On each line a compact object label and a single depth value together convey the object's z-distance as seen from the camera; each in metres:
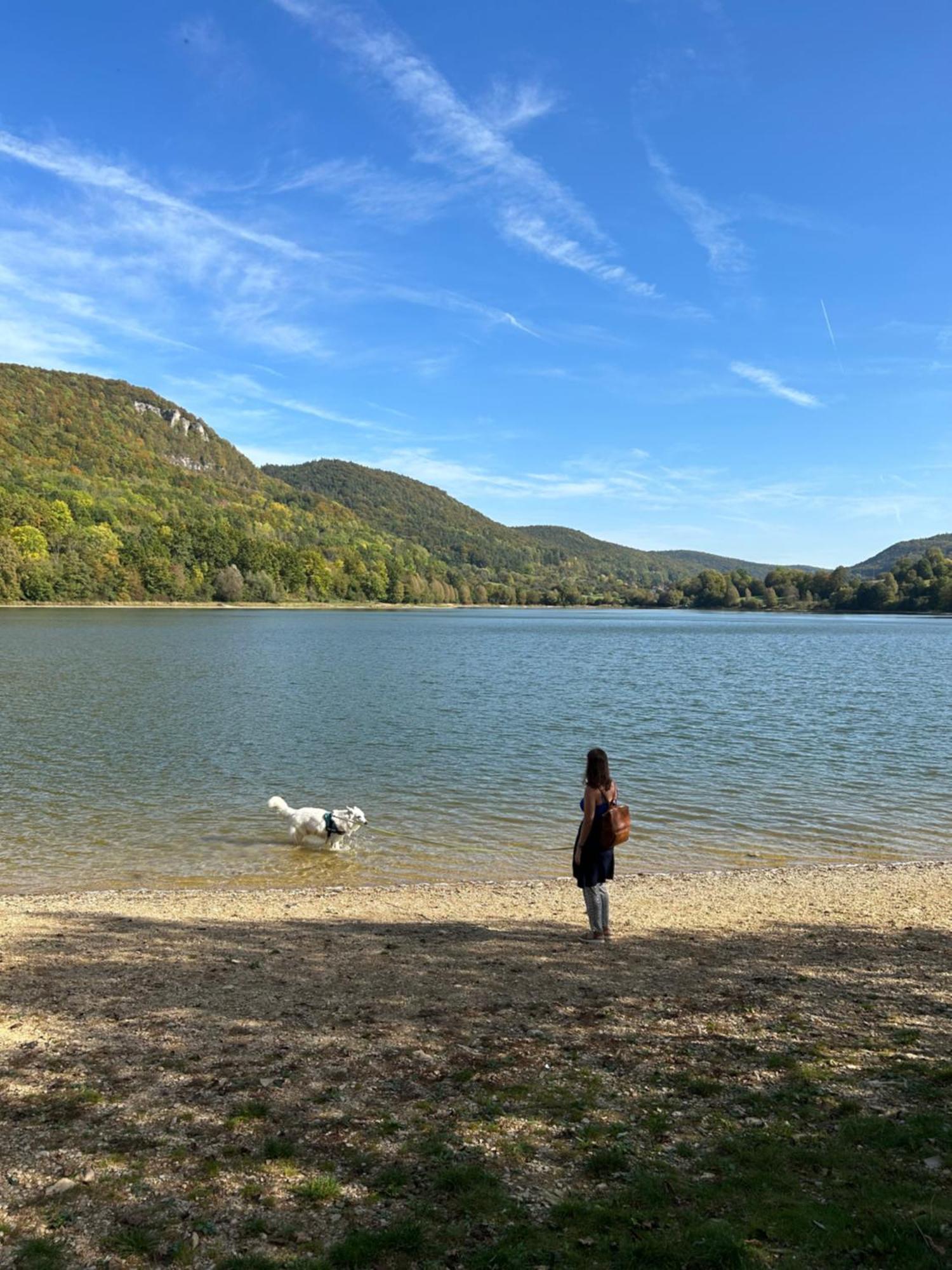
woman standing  9.73
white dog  15.49
